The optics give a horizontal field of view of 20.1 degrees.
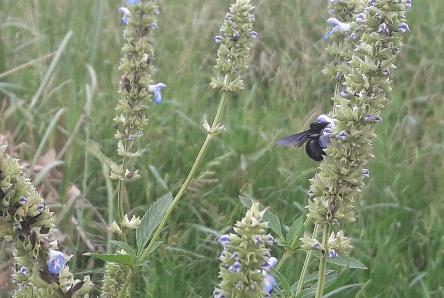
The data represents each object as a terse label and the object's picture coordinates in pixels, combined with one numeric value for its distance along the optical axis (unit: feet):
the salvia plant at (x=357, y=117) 1.91
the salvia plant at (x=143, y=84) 2.17
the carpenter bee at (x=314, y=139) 2.04
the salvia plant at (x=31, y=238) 1.79
